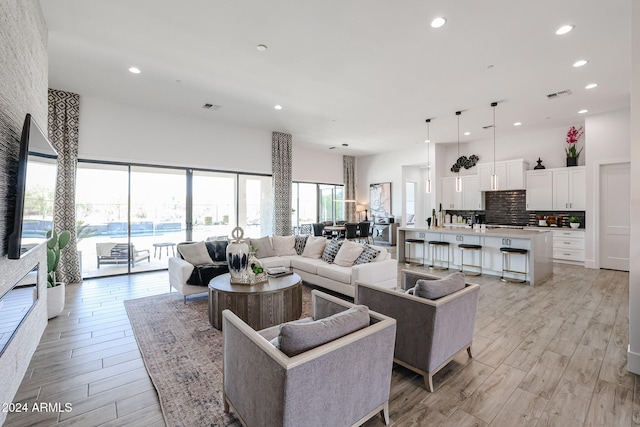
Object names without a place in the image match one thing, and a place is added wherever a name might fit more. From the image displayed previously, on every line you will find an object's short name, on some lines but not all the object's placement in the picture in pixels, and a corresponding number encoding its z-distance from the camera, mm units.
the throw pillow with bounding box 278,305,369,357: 1490
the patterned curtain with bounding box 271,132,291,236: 7875
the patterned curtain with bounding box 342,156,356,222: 10883
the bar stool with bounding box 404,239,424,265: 6930
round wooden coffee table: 3176
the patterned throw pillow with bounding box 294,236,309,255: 5797
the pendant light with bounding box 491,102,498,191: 5688
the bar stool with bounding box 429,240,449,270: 6383
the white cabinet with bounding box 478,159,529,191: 7609
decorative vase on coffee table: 3596
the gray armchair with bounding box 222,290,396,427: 1379
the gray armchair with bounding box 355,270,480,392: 2201
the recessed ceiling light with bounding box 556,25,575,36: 3203
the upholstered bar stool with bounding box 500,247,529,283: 5250
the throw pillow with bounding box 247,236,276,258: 5457
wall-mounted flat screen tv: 1992
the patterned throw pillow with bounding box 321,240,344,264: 4919
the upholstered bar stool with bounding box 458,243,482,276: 5816
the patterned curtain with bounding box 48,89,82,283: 5090
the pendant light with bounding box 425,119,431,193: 8669
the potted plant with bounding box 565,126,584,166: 6895
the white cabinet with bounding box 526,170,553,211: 7266
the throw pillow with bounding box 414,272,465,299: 2293
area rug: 2000
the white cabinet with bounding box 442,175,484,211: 8570
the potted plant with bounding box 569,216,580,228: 6797
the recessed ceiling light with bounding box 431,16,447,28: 3072
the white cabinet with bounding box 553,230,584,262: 6633
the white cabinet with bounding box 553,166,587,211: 6715
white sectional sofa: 4156
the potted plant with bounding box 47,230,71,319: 3650
